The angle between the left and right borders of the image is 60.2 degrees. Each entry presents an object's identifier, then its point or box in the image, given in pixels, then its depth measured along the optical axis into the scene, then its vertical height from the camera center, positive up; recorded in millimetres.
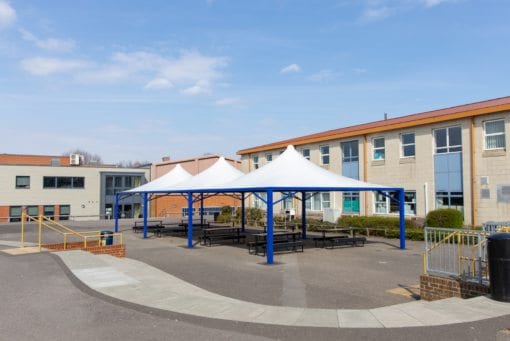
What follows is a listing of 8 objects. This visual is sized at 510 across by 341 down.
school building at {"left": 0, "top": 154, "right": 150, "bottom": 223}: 44094 +1511
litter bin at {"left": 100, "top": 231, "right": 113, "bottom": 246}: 17234 -1425
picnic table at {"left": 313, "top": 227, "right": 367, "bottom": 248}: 18703 -1663
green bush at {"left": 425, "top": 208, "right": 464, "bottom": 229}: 20109 -786
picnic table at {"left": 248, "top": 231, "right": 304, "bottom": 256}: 16794 -1685
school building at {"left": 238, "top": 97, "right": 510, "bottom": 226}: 20156 +2227
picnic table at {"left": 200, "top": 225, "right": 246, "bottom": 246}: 19781 -1630
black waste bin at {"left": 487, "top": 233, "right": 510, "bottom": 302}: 7266 -1101
